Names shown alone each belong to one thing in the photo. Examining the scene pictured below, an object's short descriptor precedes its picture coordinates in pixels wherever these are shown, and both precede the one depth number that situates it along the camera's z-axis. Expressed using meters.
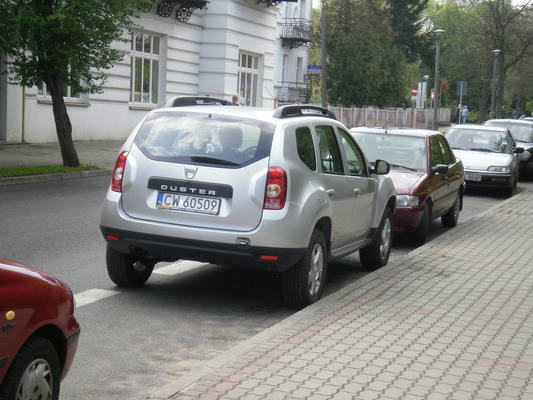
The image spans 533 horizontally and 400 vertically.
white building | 25.45
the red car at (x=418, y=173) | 12.30
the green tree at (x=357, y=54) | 67.31
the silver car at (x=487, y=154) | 20.69
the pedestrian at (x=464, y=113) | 63.14
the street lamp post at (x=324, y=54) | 36.86
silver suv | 7.29
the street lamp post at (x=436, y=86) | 45.09
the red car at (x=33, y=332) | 3.74
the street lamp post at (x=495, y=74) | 50.03
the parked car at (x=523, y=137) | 26.97
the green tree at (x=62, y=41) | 17.47
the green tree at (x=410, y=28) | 84.44
